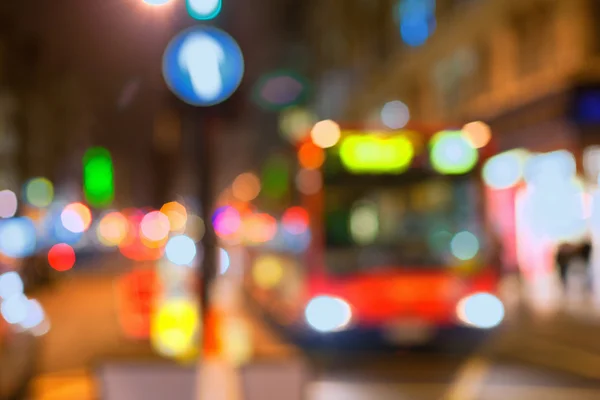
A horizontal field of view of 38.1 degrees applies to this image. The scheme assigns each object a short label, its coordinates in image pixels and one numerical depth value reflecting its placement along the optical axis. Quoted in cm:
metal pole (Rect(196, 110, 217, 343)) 750
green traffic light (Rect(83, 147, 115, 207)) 1243
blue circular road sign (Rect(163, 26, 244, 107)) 670
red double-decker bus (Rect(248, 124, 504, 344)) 1290
